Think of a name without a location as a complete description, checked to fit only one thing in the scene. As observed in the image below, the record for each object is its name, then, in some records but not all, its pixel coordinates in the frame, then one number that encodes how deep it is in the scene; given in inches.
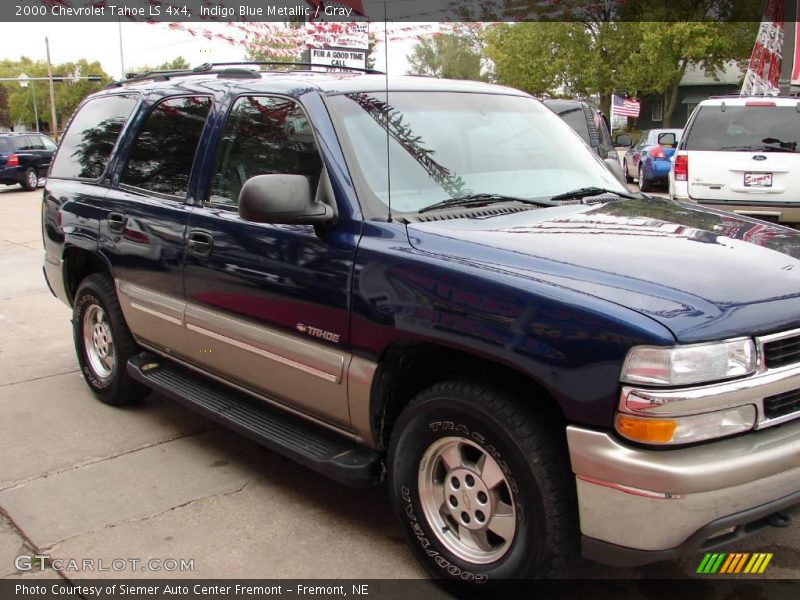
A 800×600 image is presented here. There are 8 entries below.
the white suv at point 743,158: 357.1
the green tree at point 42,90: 3189.0
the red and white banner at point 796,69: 595.2
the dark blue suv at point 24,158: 943.0
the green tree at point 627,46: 1348.4
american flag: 1497.3
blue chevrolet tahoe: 89.8
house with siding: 1738.4
